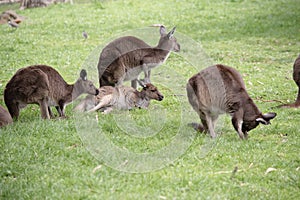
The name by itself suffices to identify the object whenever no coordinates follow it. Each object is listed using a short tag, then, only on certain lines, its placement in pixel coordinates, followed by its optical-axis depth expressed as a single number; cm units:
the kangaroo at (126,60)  1919
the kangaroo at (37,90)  1608
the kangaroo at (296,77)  1892
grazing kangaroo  1512
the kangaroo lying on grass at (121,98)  1831
